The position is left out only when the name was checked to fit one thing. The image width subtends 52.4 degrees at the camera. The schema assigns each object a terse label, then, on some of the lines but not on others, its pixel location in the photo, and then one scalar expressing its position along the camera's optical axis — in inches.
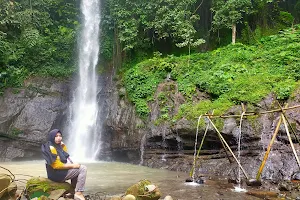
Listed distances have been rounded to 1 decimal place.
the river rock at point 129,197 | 238.3
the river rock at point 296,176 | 373.4
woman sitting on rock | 241.9
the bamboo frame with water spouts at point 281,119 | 313.9
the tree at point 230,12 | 674.8
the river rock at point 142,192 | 255.6
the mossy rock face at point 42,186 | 246.8
